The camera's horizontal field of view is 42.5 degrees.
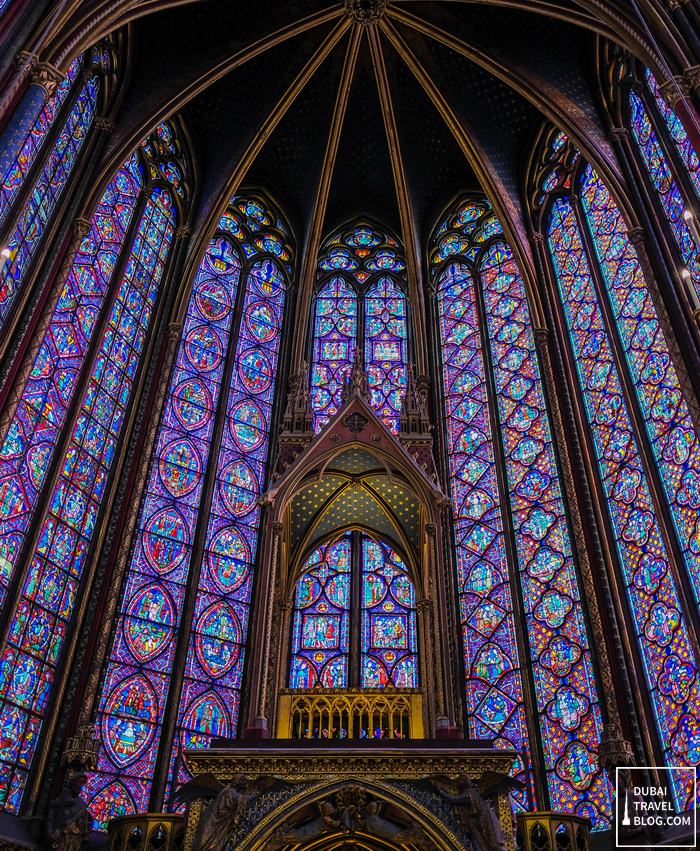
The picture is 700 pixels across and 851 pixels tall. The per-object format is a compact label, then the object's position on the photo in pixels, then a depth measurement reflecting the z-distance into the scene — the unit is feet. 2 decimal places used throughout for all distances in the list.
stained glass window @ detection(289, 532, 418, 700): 39.45
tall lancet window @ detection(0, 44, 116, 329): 34.73
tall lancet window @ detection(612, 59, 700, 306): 36.78
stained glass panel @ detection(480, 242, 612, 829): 34.76
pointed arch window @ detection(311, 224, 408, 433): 50.31
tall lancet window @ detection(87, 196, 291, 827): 35.60
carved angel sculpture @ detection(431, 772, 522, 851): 25.44
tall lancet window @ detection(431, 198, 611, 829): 35.94
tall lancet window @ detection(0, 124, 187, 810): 33.09
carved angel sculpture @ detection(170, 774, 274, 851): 25.58
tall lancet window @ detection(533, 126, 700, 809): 32.86
